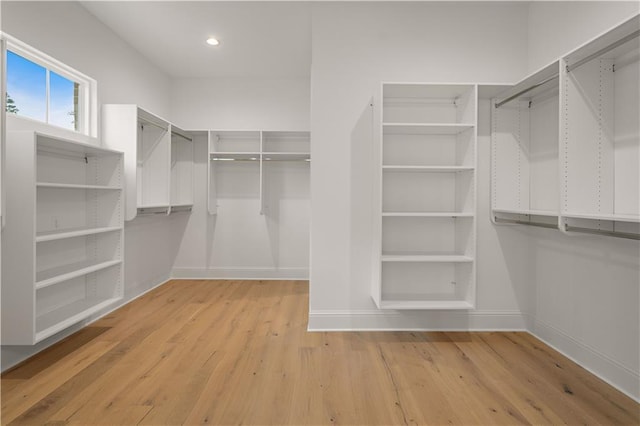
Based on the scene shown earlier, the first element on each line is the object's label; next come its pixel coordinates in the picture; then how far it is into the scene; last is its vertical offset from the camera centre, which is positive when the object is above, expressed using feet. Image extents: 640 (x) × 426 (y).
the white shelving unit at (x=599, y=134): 6.40 +1.53
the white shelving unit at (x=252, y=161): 15.61 +2.25
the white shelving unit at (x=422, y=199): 9.52 +0.33
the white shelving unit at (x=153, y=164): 12.34 +1.69
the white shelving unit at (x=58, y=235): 6.88 -0.62
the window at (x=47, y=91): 8.20 +3.14
